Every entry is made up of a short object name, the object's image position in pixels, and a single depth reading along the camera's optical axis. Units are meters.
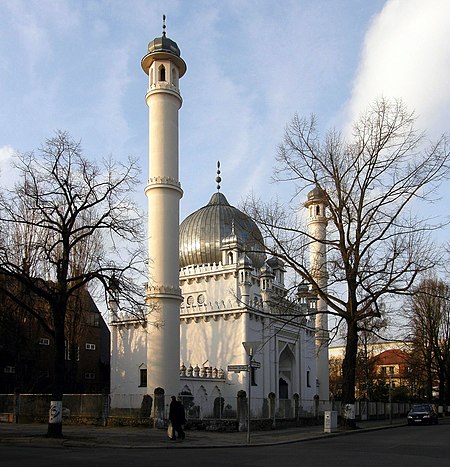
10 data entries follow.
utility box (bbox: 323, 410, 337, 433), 27.36
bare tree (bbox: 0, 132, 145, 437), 21.23
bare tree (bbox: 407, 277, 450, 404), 56.22
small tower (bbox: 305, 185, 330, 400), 53.88
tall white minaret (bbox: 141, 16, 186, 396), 32.97
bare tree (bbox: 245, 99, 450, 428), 27.78
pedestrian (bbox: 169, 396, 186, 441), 21.02
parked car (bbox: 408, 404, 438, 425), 39.78
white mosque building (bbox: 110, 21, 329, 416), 33.44
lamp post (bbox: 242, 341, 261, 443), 20.64
